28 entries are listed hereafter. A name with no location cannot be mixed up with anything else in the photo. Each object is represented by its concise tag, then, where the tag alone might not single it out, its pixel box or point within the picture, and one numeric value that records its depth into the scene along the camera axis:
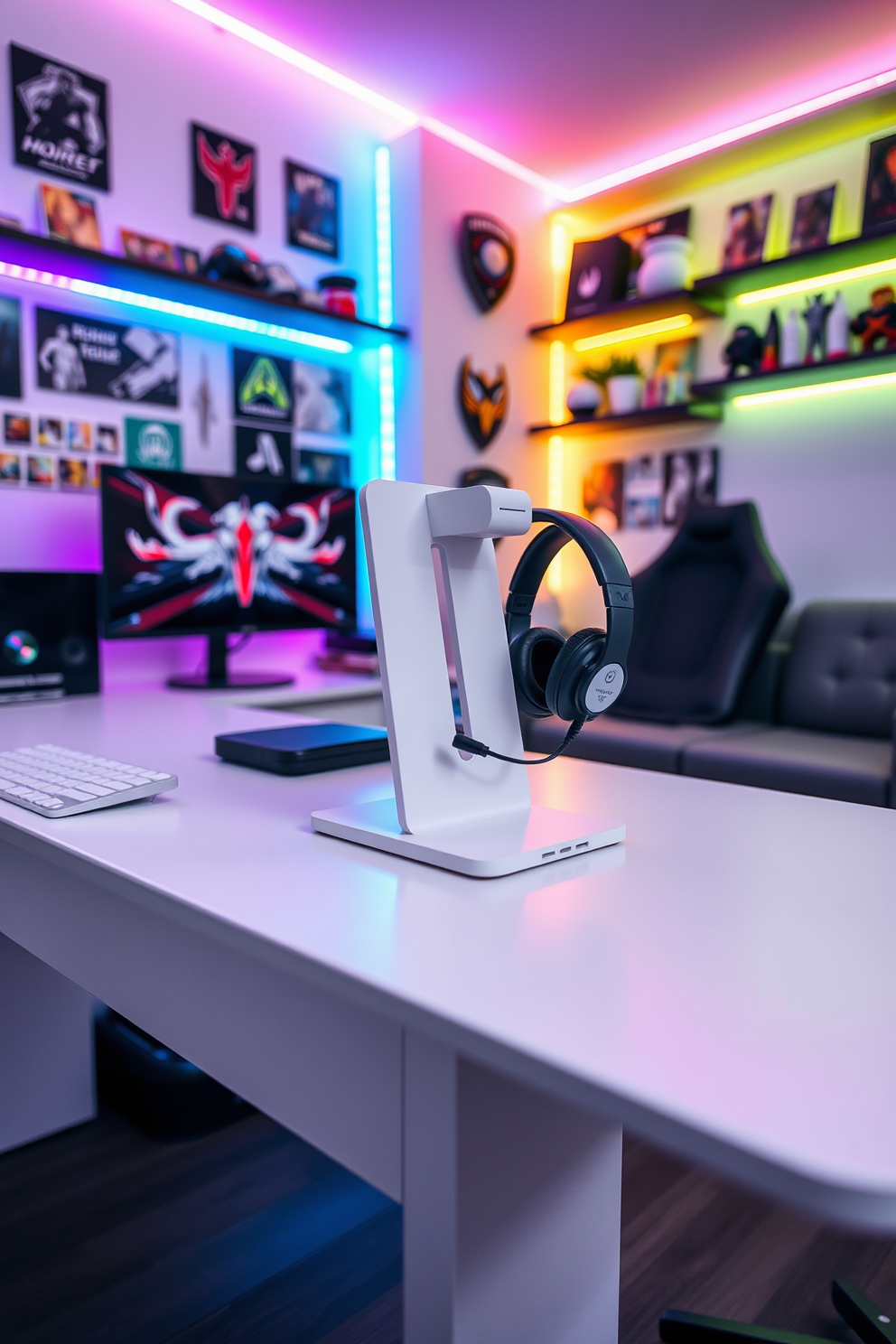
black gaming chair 2.63
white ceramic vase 3.04
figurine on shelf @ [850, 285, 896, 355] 2.61
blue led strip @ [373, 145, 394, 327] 3.12
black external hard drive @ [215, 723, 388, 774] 1.10
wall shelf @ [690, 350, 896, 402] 2.64
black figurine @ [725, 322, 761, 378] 2.89
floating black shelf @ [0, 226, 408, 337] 2.04
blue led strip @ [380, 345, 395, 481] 3.12
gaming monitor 2.17
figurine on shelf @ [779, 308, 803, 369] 2.81
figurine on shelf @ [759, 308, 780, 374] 2.88
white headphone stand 0.76
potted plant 3.23
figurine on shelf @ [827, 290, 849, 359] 2.71
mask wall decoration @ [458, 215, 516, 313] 3.13
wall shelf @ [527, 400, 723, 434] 3.08
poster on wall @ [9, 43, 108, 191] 2.23
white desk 0.41
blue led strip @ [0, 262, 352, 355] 2.26
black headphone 0.76
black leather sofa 2.08
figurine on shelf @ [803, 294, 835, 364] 2.77
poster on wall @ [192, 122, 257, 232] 2.62
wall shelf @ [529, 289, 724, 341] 3.05
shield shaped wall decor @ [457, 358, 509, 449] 3.17
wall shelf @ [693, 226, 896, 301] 2.60
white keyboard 0.89
